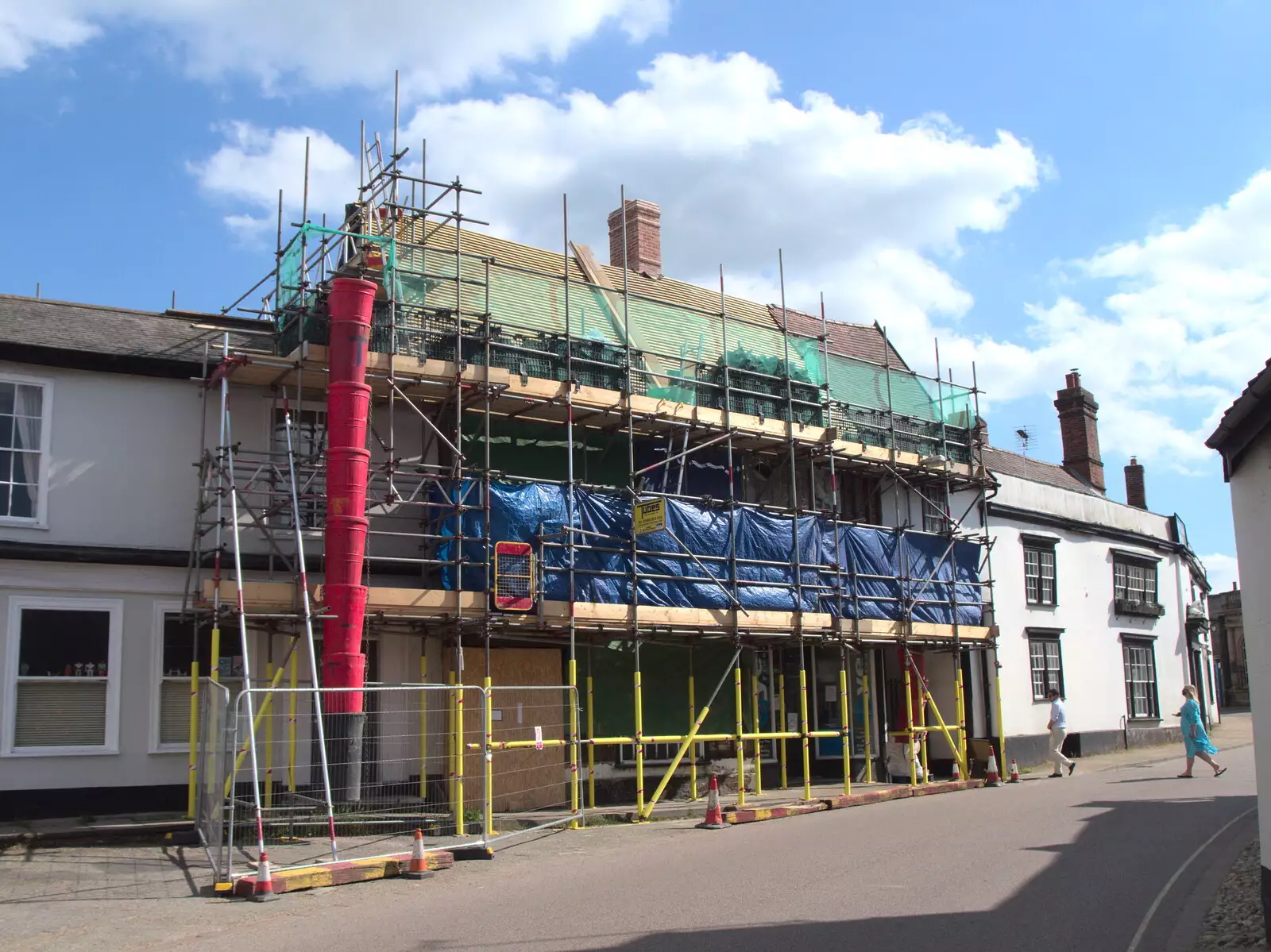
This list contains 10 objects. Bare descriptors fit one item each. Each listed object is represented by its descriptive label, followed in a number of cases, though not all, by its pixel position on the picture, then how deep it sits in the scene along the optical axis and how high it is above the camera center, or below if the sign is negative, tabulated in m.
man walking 23.08 -1.15
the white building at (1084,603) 25.38 +1.52
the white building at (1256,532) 8.43 +0.95
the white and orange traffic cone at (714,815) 15.80 -1.79
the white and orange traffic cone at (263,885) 10.61 -1.72
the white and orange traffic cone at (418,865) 11.78 -1.75
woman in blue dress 20.77 -1.18
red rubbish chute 14.38 +2.47
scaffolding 15.82 +3.11
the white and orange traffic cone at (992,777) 21.48 -1.86
